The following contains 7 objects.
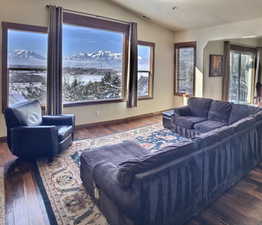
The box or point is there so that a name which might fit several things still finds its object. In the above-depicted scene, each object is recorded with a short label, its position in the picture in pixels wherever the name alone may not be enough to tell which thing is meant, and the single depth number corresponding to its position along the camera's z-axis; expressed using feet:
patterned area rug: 7.60
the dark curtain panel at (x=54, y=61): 15.61
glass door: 26.91
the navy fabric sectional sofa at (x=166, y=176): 5.95
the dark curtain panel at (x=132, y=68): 20.10
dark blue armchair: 11.36
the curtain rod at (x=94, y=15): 16.54
